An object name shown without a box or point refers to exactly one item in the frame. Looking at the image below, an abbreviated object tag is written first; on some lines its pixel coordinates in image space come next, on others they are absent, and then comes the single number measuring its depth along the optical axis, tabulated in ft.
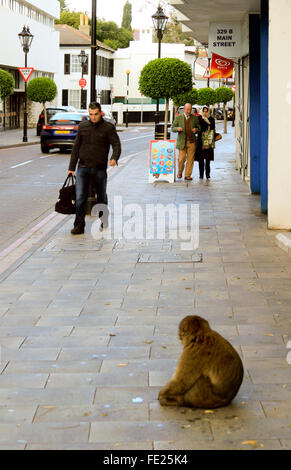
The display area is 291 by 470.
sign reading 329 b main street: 67.10
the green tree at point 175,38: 357.55
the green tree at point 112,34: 333.07
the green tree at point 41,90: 159.43
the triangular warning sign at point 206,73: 105.85
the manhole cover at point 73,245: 36.19
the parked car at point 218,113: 262.47
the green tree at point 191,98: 134.92
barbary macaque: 16.21
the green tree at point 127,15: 400.88
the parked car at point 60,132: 99.66
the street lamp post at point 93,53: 49.24
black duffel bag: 40.34
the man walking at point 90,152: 39.96
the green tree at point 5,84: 122.11
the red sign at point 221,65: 74.90
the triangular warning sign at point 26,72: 126.11
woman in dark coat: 67.62
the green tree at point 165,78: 74.64
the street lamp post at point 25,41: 127.44
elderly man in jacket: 65.77
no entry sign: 181.32
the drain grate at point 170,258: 33.37
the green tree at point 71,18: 352.08
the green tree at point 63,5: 392.10
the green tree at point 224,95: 161.79
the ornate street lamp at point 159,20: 97.35
